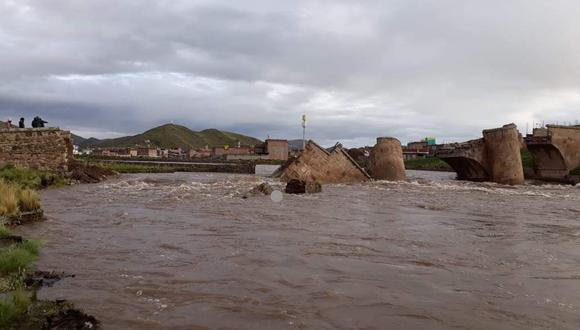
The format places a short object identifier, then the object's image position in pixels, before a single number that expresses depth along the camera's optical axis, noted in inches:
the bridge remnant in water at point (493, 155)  1641.2
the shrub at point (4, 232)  415.2
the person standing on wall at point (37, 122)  1531.7
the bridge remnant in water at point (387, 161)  1630.2
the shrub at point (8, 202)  544.4
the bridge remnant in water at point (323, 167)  1461.6
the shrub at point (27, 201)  595.2
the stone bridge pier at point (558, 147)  1953.7
